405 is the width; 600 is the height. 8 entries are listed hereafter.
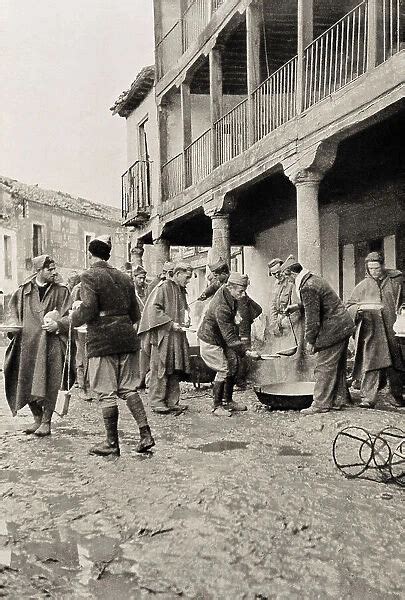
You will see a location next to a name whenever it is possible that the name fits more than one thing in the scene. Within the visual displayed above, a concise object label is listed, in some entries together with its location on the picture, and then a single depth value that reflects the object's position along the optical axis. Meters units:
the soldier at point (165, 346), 8.10
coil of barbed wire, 4.61
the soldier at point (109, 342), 5.54
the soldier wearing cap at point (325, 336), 7.09
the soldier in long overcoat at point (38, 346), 6.54
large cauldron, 7.37
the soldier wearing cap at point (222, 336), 7.81
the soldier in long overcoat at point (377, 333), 7.55
